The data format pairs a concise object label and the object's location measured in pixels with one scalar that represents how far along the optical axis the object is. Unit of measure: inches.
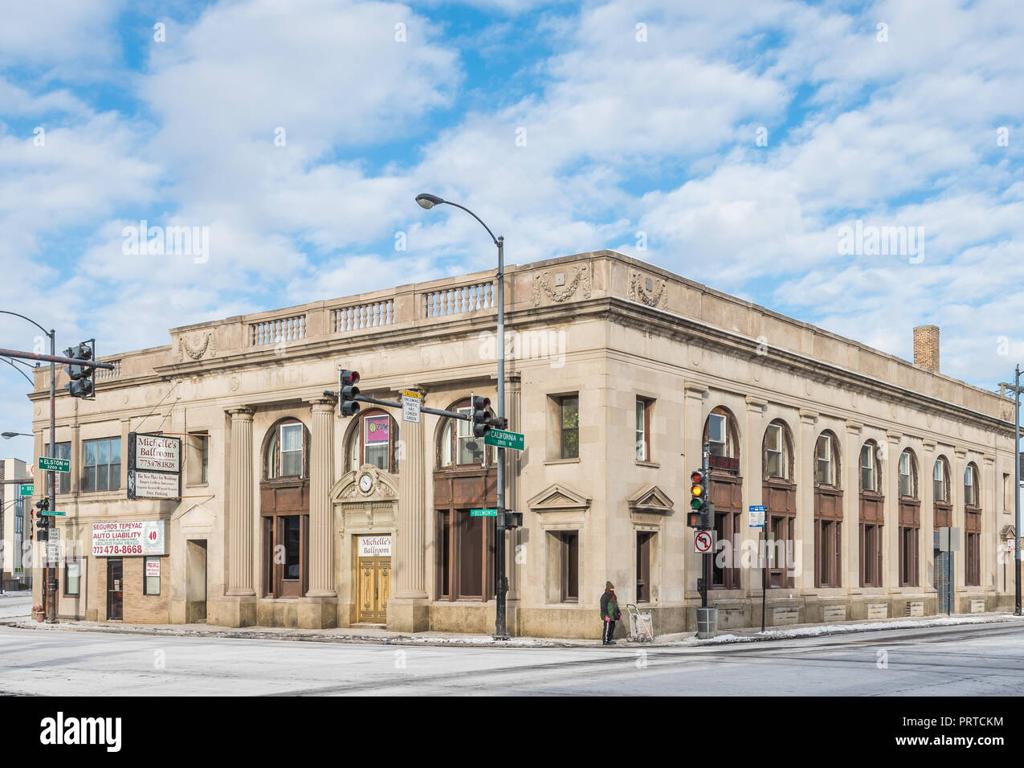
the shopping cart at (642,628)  1283.2
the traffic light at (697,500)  1288.1
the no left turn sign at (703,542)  1294.3
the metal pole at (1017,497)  2112.5
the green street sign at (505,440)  1249.4
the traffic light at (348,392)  1122.0
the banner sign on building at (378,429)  1544.0
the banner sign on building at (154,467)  1696.2
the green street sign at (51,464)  1718.8
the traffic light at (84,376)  1019.3
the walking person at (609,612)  1231.5
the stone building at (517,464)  1359.5
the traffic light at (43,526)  1819.6
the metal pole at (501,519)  1284.4
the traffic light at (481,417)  1244.5
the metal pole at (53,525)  1819.6
